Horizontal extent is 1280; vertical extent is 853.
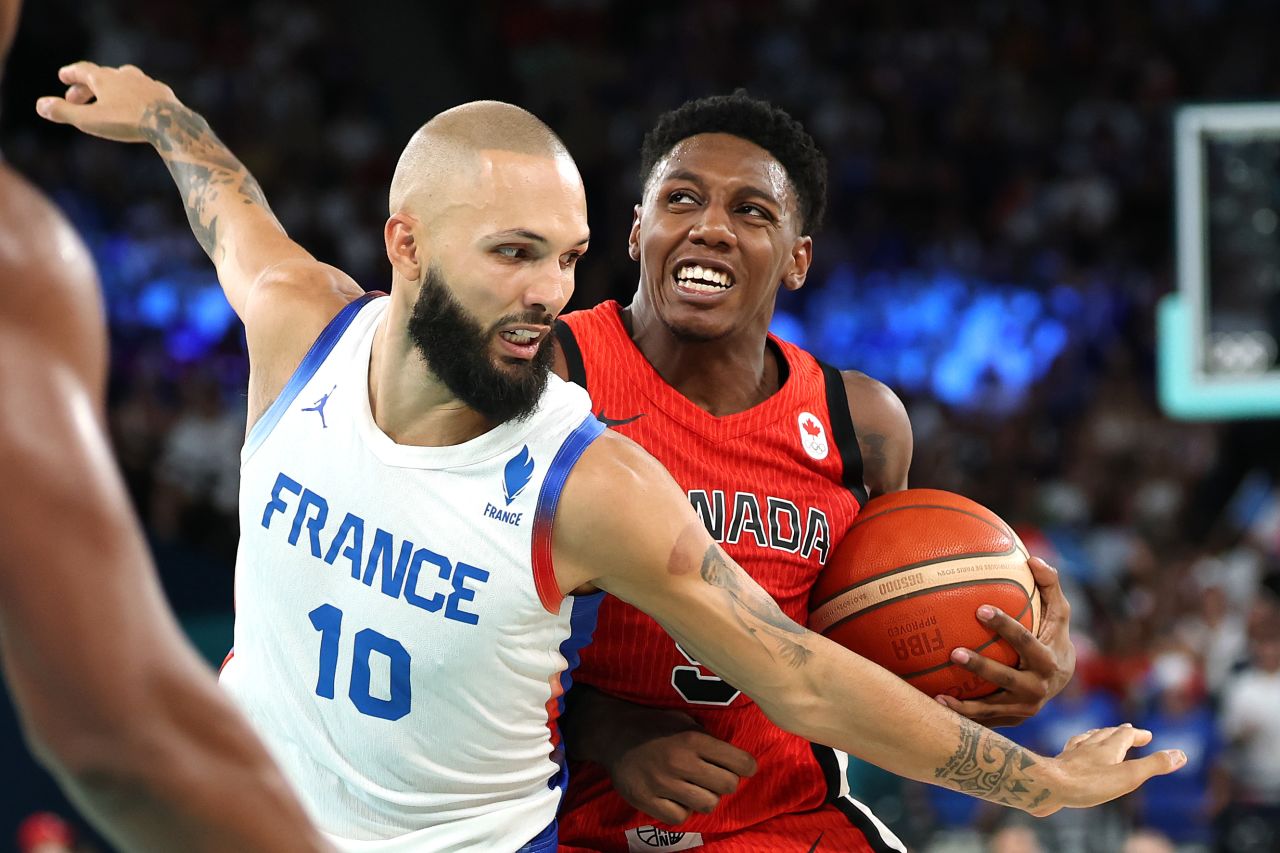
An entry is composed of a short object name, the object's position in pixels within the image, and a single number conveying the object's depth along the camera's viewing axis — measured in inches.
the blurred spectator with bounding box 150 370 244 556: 405.1
